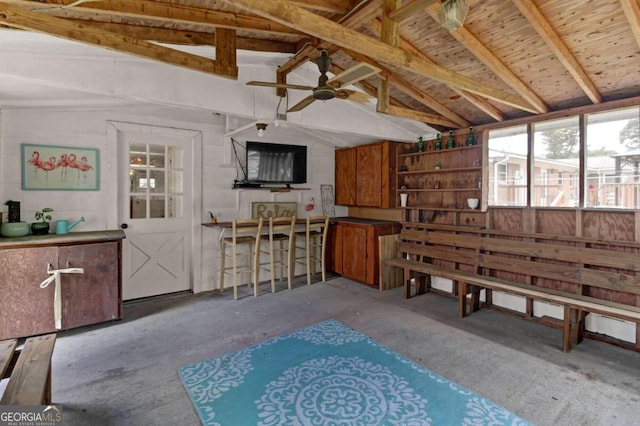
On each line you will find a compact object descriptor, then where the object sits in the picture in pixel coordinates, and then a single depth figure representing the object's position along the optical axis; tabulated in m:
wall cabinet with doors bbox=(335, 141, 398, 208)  5.21
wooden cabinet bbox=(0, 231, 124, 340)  2.91
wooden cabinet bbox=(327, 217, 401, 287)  4.90
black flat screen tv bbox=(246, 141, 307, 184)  4.92
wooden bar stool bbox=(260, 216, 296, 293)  4.61
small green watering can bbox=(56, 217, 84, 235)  3.43
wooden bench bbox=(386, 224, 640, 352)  2.98
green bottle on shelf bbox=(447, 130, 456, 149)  4.57
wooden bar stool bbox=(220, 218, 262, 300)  4.29
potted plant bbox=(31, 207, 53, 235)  3.35
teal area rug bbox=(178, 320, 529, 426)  2.03
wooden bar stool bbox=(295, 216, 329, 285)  5.01
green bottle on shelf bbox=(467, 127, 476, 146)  4.32
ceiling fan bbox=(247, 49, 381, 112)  2.51
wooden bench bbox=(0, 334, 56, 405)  1.50
